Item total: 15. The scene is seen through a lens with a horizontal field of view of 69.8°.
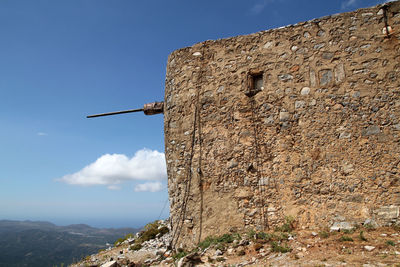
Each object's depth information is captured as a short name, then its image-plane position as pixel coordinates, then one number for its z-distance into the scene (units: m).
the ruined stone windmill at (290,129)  5.12
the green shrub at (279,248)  4.65
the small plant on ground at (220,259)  4.96
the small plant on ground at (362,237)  4.43
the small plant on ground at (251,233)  5.44
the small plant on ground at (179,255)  5.97
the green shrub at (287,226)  5.36
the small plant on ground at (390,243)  4.09
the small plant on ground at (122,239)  11.05
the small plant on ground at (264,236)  5.23
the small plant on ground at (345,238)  4.49
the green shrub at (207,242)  5.70
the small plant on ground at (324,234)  4.80
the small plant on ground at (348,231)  4.79
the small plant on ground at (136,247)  8.68
